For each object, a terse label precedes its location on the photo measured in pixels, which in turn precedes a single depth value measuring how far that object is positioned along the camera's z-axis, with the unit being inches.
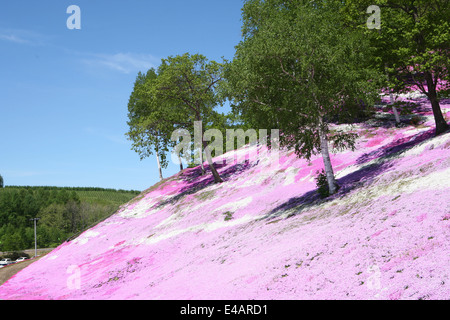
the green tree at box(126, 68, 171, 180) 1742.1
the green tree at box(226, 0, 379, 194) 939.3
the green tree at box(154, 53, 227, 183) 1717.6
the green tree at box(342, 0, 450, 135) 1033.6
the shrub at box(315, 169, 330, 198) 972.4
